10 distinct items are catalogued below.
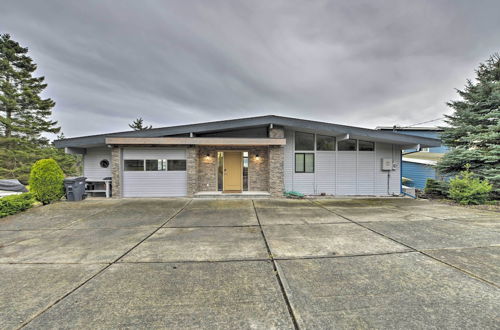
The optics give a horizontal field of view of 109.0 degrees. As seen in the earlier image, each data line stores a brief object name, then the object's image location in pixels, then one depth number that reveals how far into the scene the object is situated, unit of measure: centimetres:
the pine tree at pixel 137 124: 2769
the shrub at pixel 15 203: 507
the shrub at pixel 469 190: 654
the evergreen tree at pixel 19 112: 1432
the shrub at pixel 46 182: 647
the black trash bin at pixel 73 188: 714
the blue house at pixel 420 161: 1113
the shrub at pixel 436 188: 805
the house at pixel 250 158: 771
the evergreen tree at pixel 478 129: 739
